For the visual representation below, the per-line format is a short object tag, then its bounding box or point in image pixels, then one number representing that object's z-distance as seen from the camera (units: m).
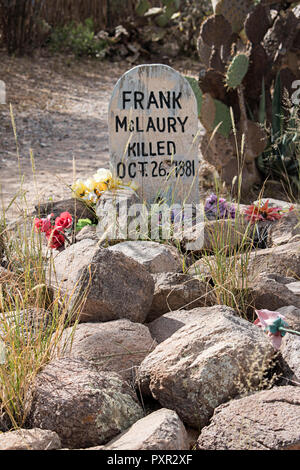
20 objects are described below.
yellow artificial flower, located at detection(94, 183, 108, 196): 3.56
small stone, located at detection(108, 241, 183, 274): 2.68
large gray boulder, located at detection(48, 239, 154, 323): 2.17
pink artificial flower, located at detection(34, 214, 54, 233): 3.02
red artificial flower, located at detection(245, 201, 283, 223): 3.33
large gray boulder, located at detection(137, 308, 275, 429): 1.75
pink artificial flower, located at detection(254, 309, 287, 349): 1.90
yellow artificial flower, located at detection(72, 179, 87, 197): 3.58
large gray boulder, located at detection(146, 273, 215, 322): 2.37
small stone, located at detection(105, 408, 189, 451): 1.50
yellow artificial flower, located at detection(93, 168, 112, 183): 3.61
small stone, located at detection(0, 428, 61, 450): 1.52
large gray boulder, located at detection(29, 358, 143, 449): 1.67
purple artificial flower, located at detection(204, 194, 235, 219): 3.36
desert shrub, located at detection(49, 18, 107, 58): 10.87
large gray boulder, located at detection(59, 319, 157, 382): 1.97
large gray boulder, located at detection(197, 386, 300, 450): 1.55
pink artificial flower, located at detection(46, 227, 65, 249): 3.00
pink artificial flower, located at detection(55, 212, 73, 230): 3.06
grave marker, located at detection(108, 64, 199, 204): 3.66
